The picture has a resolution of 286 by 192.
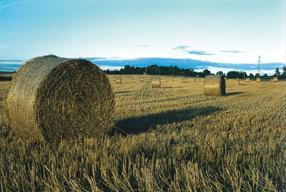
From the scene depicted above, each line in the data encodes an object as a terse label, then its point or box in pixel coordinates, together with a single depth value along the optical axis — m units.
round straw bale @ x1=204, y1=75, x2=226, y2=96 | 18.98
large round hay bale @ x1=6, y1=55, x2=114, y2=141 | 6.39
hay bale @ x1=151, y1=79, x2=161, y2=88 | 28.82
